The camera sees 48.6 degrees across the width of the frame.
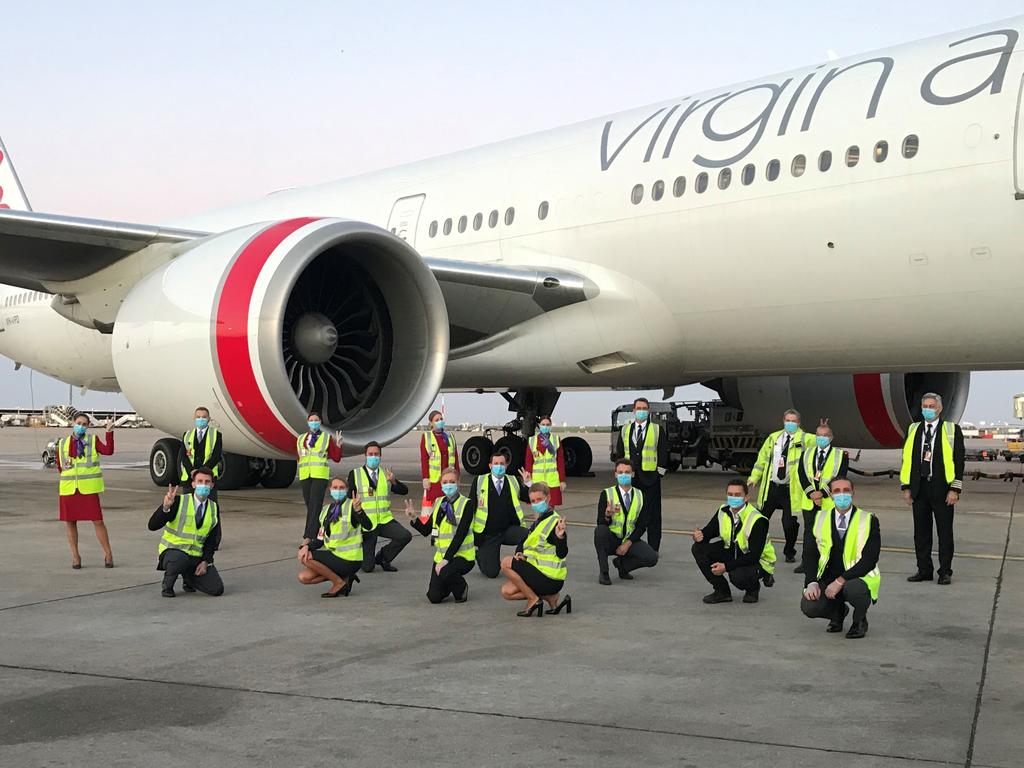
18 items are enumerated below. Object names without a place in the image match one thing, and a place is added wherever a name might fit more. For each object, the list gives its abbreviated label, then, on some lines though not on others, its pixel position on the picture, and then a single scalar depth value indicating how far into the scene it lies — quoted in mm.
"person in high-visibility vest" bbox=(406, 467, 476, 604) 6496
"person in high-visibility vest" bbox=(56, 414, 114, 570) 7918
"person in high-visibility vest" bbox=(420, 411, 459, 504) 10047
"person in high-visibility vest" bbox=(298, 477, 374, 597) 6684
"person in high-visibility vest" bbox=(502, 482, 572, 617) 6117
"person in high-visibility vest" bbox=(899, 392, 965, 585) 7383
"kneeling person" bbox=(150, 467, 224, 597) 6699
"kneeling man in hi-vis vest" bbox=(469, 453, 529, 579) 7426
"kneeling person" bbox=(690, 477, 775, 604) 6488
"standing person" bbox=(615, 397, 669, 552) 8672
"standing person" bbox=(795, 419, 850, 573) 7728
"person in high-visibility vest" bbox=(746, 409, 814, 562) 8227
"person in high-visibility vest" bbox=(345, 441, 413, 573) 7621
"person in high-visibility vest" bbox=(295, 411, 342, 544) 9109
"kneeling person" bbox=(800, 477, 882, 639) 5586
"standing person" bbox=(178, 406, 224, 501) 9094
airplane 9555
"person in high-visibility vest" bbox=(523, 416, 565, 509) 10453
